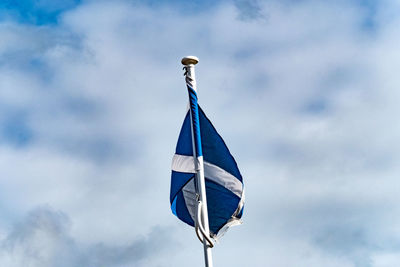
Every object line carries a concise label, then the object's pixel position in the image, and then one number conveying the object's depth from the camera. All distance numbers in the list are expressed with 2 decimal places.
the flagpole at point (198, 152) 22.83
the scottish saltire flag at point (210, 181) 25.03
